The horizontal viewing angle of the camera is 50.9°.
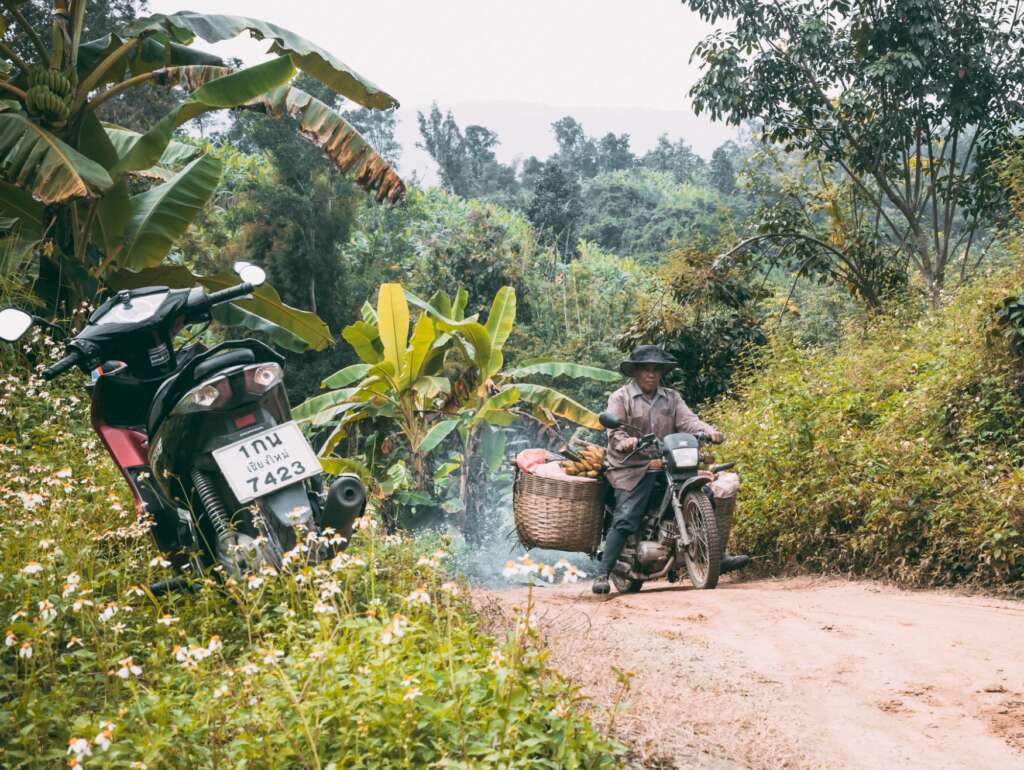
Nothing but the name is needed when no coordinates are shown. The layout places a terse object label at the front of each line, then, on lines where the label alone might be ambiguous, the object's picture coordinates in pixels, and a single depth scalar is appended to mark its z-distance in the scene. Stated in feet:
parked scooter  15.01
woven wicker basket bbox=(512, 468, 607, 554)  27.68
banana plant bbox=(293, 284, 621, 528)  37.91
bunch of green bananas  30.50
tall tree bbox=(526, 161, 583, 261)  122.31
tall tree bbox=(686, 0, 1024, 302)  50.93
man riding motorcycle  26.91
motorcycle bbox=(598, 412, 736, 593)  25.11
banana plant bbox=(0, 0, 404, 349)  29.86
